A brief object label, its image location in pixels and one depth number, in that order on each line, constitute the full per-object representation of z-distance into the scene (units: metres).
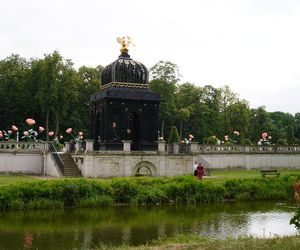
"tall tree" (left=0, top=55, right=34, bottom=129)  54.84
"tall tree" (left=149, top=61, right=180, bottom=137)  61.41
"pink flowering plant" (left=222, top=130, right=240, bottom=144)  65.71
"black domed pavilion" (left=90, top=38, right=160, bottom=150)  32.81
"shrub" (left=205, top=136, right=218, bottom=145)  44.59
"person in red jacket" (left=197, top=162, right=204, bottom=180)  27.73
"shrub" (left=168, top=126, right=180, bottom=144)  41.66
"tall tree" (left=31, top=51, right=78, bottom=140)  53.28
